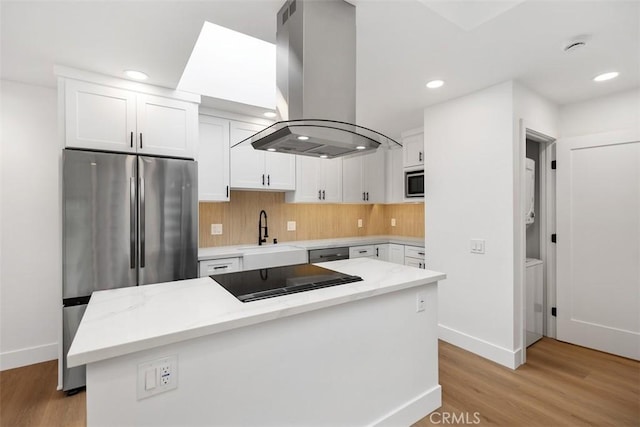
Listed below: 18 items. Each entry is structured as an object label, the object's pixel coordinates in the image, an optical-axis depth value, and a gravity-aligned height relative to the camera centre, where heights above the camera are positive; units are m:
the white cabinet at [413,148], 3.90 +0.84
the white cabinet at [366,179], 4.47 +0.51
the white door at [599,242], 2.79 -0.30
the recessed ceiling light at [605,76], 2.51 +1.14
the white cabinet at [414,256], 3.86 -0.57
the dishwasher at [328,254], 3.75 -0.52
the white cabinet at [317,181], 3.91 +0.43
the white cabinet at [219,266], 2.95 -0.52
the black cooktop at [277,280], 1.55 -0.39
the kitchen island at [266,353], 1.11 -0.64
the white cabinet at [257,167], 3.39 +0.55
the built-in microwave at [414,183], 3.82 +0.37
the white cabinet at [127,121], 2.32 +0.77
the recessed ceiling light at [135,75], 2.39 +1.11
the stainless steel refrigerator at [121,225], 2.27 -0.09
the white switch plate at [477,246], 2.84 -0.32
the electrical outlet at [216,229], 3.54 -0.18
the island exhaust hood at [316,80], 1.61 +0.74
